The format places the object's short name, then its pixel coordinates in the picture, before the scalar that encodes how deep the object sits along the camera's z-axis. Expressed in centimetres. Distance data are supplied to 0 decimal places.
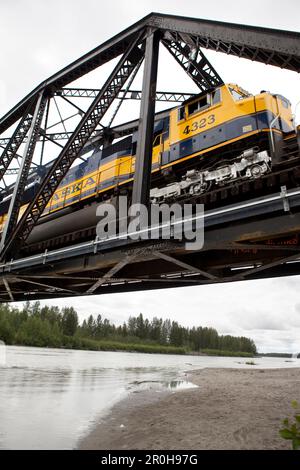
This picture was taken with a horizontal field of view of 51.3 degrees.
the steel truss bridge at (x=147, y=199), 501
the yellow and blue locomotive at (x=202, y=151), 813
